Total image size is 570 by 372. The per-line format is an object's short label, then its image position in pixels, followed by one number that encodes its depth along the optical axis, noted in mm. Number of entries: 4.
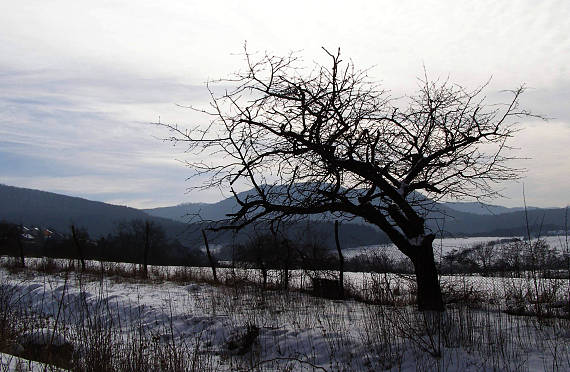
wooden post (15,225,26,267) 23622
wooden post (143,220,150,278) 18986
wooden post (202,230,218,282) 15950
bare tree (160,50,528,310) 7359
